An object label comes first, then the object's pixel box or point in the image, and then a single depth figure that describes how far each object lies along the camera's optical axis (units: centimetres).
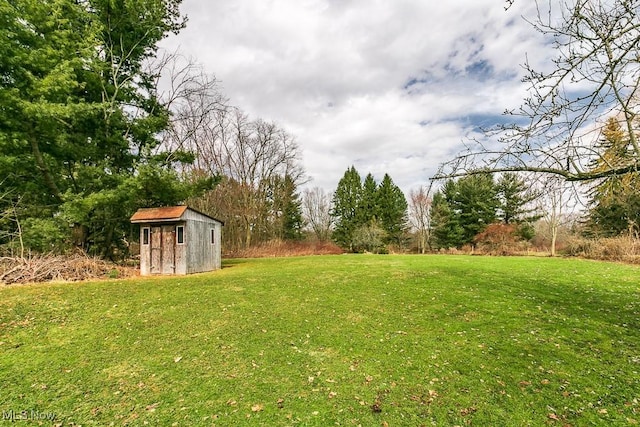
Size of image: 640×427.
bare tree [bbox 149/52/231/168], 1505
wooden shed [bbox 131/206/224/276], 1205
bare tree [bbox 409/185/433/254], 3497
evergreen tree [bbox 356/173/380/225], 3628
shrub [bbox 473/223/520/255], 2484
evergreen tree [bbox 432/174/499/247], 3180
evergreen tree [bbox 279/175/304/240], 3183
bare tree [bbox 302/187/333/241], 3928
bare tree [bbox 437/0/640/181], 325
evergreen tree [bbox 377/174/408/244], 3631
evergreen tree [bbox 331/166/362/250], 3647
